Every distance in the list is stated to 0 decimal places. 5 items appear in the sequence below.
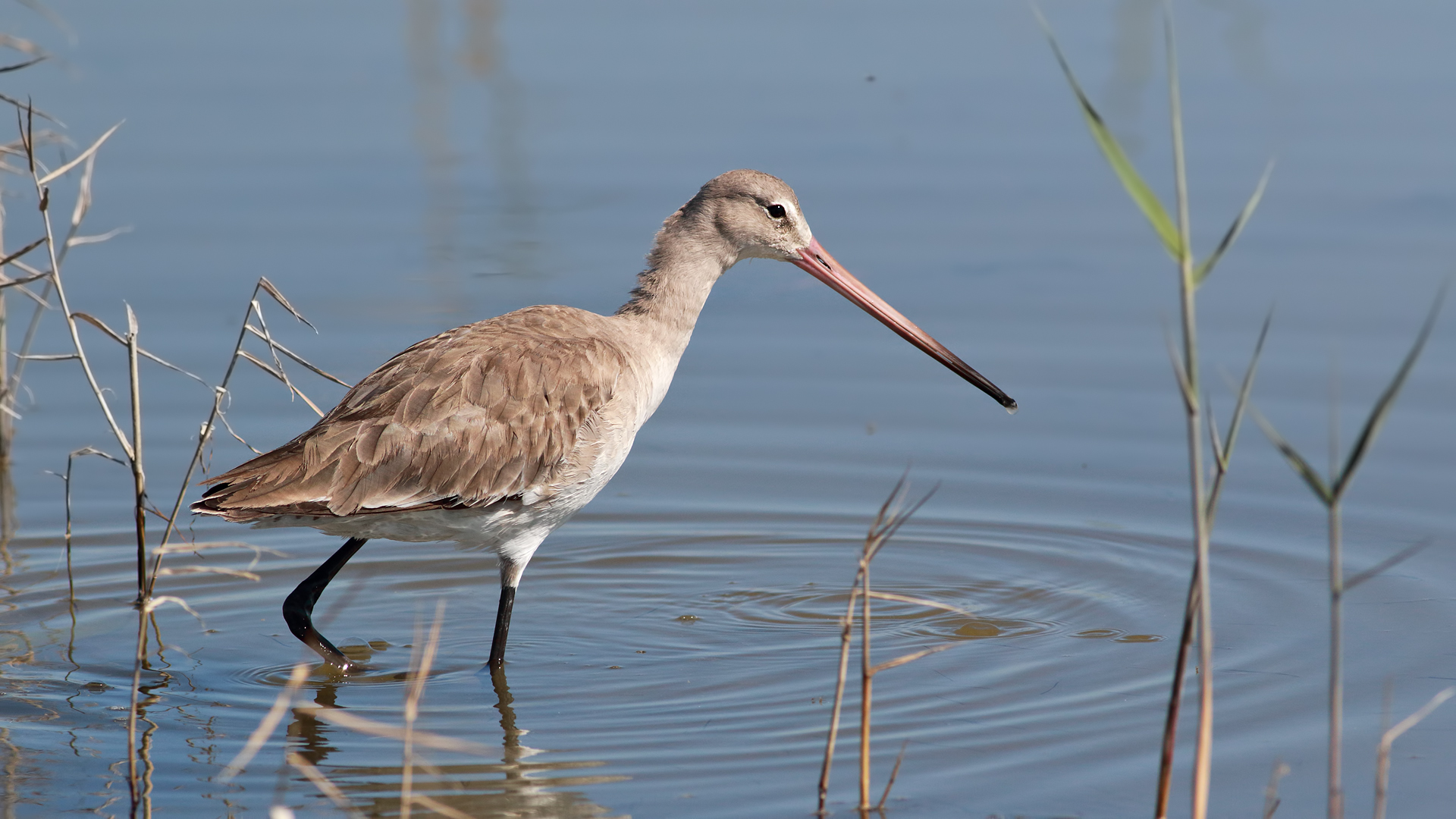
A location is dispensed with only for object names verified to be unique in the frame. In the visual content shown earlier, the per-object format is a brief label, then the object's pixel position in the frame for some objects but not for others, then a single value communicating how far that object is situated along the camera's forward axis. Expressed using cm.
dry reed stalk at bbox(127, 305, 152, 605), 1020
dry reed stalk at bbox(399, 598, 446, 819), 772
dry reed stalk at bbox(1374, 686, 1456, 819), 754
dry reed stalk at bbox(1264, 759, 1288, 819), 810
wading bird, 1110
